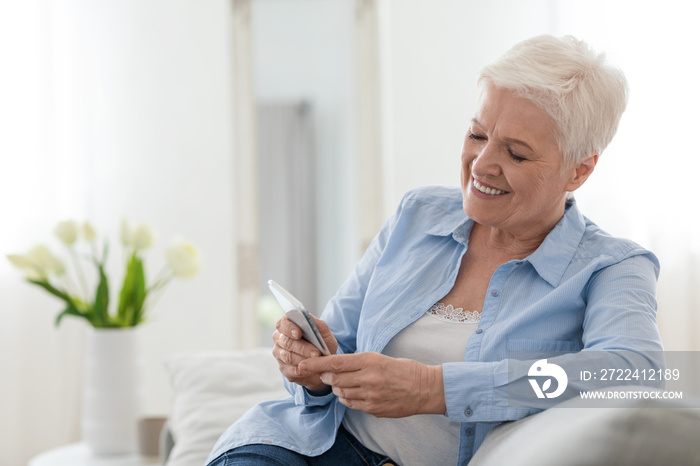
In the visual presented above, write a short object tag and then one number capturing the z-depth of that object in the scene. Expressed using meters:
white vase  1.99
